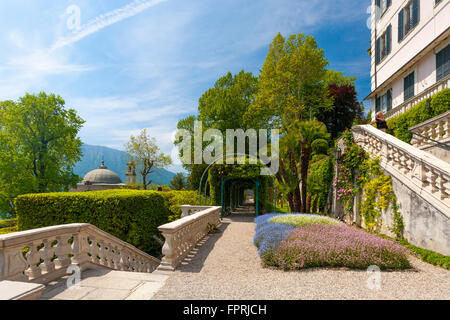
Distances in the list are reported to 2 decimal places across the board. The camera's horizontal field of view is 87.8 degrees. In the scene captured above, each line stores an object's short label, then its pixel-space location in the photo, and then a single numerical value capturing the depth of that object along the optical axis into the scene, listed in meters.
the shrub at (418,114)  9.07
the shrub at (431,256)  4.71
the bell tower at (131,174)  43.62
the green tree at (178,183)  33.34
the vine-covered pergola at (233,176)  14.14
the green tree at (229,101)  27.80
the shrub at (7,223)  22.52
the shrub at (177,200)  13.59
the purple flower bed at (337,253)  4.70
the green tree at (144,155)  37.84
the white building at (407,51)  11.01
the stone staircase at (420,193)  5.16
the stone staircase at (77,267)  3.33
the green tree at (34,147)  18.47
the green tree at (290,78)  23.75
